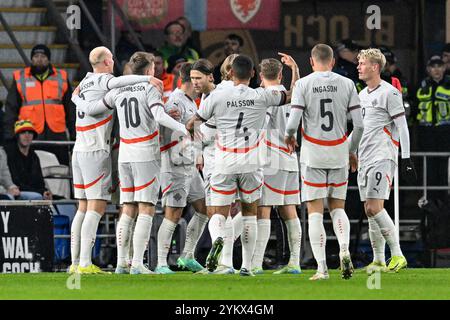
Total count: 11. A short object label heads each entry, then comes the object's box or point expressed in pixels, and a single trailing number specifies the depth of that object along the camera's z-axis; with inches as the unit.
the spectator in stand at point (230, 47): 833.5
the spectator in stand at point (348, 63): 808.3
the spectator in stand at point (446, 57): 842.2
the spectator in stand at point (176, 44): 839.1
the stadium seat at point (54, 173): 781.3
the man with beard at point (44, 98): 808.3
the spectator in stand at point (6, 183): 750.5
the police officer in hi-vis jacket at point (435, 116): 820.0
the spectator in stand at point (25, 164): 765.3
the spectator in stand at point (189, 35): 841.5
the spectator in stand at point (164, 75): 800.3
